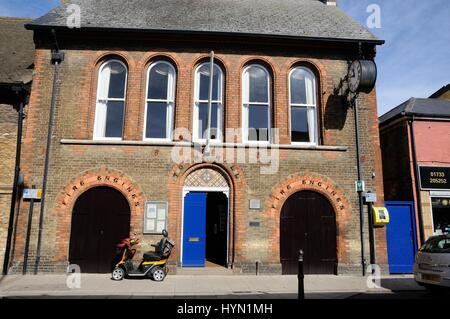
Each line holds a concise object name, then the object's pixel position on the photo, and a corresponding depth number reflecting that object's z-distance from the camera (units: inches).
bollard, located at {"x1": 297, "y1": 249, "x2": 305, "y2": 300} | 280.1
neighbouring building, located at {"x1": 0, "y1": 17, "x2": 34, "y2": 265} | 439.5
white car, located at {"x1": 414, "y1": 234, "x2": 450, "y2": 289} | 322.7
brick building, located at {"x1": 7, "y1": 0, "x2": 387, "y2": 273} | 436.5
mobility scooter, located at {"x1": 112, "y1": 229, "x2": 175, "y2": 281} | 385.4
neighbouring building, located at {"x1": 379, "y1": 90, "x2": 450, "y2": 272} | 510.0
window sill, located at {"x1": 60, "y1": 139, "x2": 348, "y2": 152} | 444.5
